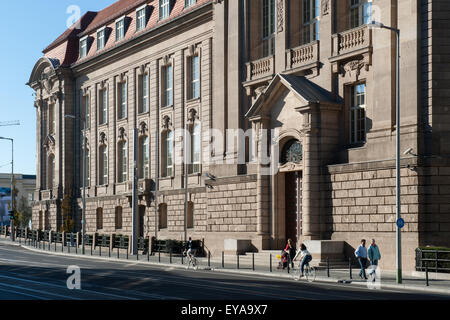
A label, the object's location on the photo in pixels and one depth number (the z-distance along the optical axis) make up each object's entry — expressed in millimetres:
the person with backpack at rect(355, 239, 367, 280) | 33212
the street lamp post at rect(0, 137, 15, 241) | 83656
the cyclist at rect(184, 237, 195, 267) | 40109
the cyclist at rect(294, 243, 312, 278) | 32094
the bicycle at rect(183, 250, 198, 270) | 40031
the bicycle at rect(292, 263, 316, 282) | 31970
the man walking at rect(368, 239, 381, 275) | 33312
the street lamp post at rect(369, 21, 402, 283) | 30562
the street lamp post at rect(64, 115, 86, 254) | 55712
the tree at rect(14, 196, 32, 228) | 129000
